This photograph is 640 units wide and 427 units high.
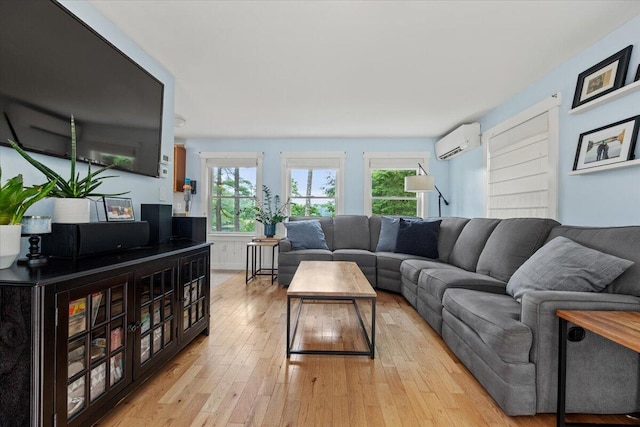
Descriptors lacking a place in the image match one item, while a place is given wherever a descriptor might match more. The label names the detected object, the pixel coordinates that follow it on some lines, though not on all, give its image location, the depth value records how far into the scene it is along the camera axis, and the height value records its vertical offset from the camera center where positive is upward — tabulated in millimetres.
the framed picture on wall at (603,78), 2084 +1034
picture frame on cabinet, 1833 +10
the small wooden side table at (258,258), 4348 -791
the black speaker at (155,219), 2164 -60
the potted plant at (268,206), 5250 +107
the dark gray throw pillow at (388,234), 4246 -305
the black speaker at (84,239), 1420 -146
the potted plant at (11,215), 1146 -23
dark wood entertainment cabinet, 1045 -525
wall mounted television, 1375 +691
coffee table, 2012 -536
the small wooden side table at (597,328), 1100 -444
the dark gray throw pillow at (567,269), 1613 -310
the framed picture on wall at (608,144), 2006 +522
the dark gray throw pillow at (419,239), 3804 -324
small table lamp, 1306 -100
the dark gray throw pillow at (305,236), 4264 -338
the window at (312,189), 5309 +422
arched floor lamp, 4420 +458
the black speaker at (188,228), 2484 -140
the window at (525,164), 2744 +544
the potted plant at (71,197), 1480 +66
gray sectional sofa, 1454 -624
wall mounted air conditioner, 4090 +1063
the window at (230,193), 5375 +342
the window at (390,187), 5203 +468
